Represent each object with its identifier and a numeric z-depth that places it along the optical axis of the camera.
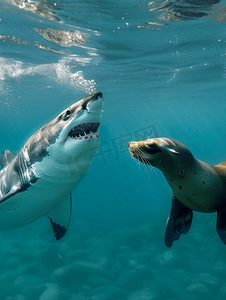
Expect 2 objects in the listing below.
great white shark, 3.35
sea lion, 2.67
